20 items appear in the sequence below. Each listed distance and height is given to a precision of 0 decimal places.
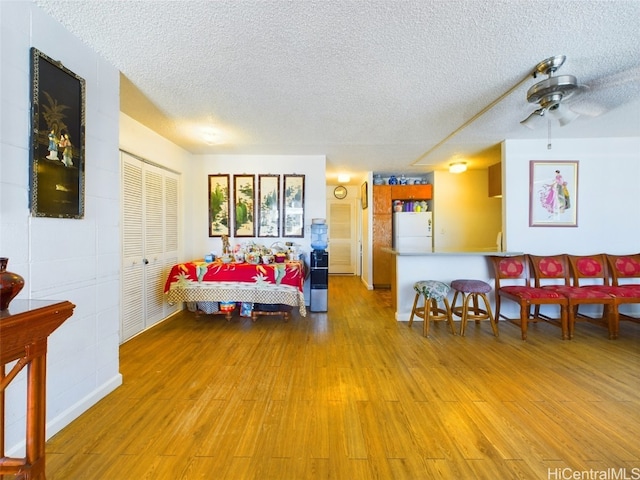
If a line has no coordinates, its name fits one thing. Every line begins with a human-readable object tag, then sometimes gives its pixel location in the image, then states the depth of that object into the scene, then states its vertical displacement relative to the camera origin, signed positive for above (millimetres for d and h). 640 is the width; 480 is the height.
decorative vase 1039 -188
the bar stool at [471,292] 3168 -628
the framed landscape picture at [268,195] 4555 +707
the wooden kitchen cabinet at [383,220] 6000 +392
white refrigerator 5547 +161
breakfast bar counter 3791 -457
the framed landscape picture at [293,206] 4555 +527
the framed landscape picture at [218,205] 4543 +538
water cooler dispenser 4078 -441
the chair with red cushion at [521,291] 3062 -629
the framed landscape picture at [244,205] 4547 +540
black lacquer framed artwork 1509 +574
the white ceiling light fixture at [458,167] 4559 +1195
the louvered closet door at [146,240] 3062 -39
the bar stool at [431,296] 3174 -674
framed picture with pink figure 3756 +626
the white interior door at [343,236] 7730 +47
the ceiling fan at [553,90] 1979 +1116
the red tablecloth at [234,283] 3523 -597
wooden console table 989 -471
